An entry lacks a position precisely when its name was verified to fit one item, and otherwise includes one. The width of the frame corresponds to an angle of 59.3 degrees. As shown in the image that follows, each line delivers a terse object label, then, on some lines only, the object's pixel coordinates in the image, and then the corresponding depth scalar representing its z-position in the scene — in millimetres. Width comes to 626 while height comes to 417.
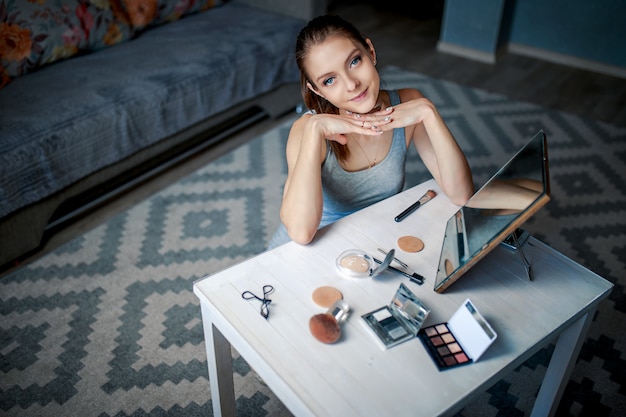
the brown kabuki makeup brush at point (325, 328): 918
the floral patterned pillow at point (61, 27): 2084
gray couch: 1805
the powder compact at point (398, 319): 921
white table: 848
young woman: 1133
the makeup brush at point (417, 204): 1208
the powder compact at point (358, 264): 1037
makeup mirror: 880
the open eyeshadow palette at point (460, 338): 882
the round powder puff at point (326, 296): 989
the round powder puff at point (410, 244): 1125
